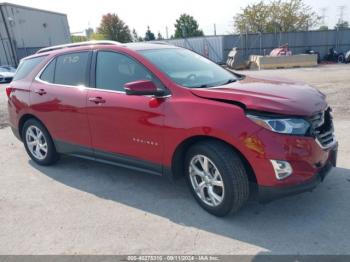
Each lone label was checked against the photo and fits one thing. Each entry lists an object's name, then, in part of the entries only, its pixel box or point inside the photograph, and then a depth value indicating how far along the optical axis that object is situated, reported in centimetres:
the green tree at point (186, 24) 7231
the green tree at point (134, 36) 6582
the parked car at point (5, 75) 2138
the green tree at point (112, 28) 6050
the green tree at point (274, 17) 4097
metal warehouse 3438
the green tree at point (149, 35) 6412
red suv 290
